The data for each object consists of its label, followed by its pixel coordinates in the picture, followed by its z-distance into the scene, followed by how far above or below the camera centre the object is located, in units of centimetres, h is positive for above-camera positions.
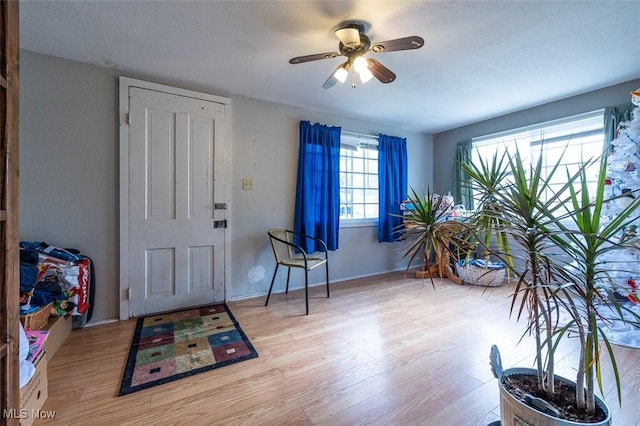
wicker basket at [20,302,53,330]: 165 -66
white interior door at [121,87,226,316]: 246 +10
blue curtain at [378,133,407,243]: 386 +44
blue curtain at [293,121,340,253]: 323 +33
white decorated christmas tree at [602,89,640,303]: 232 +39
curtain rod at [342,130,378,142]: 366 +107
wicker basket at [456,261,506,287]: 343 -78
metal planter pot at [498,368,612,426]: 89 -67
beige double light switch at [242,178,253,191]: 298 +32
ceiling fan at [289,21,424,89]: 165 +103
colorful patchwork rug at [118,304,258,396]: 166 -95
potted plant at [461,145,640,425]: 91 -23
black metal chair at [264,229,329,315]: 273 -46
